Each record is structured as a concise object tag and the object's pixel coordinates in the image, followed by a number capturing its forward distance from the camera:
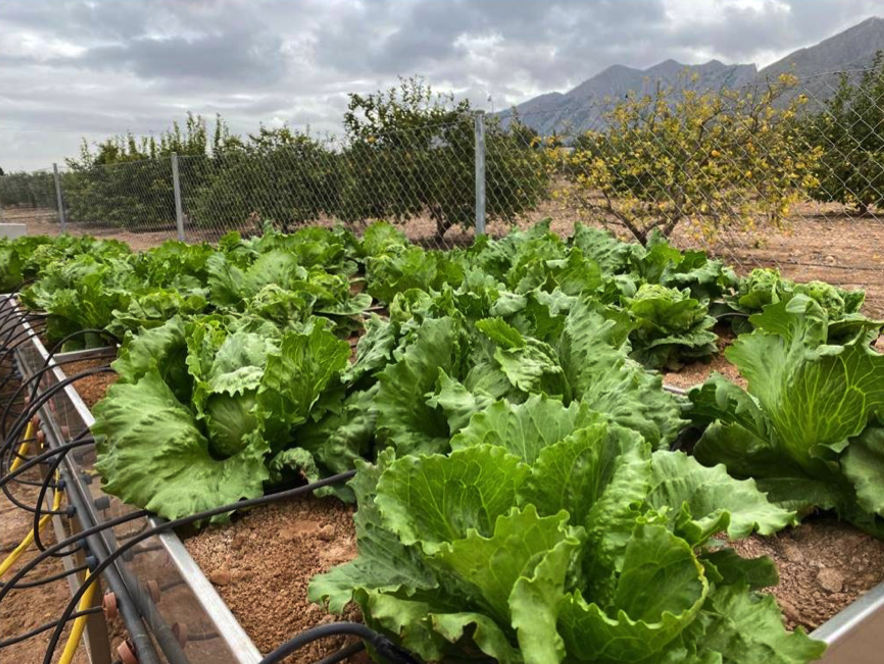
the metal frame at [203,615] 1.36
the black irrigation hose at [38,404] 2.91
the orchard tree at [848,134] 6.30
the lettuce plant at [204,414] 2.01
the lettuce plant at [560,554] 1.07
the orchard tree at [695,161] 7.14
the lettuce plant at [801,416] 1.72
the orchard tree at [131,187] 16.23
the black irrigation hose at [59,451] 2.37
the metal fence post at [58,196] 19.97
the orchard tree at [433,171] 8.38
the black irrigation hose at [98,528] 1.91
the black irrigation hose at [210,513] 1.85
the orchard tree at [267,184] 11.20
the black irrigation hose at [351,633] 1.22
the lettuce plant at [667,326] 3.52
